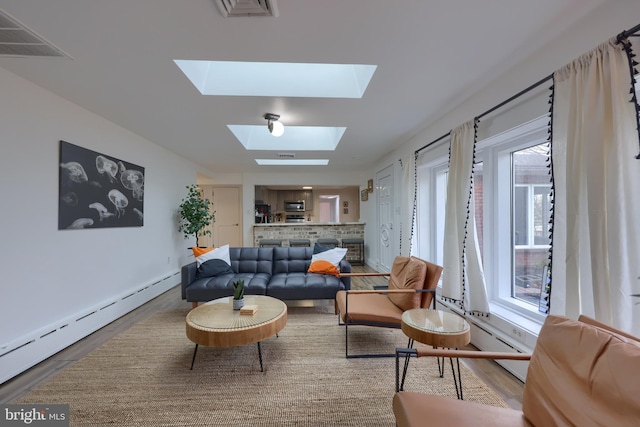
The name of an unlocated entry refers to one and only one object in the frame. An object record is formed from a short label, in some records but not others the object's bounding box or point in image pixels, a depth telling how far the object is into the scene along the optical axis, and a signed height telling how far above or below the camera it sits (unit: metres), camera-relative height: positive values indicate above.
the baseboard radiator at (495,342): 1.91 -1.10
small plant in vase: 2.30 -0.79
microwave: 9.55 +0.32
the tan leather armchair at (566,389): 0.81 -0.64
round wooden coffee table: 1.90 -0.90
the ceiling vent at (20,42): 1.46 +1.13
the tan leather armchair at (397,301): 2.23 -0.87
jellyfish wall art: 2.45 +0.26
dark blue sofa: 3.11 -0.89
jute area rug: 1.59 -1.31
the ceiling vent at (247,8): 1.29 +1.12
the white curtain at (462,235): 2.29 -0.21
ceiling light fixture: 2.80 +1.06
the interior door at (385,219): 4.69 -0.10
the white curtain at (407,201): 3.59 +0.20
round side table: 1.66 -0.81
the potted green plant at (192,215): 4.56 -0.03
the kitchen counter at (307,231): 6.44 -0.45
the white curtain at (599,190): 1.23 +0.14
